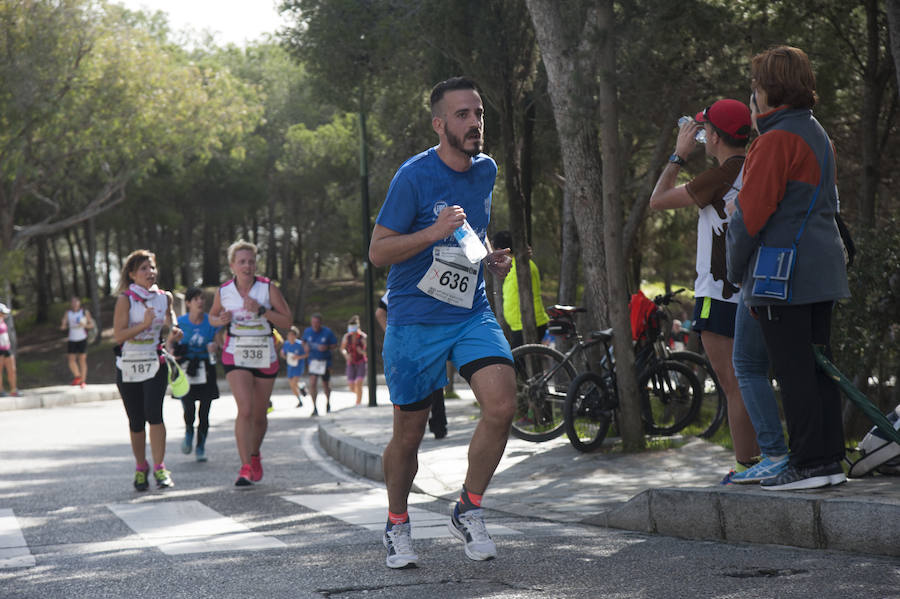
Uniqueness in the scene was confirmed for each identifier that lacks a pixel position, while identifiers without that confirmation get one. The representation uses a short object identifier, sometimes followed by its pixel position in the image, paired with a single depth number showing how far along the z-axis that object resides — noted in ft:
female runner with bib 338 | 29.99
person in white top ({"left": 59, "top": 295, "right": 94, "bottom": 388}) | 85.05
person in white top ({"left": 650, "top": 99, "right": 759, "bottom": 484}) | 20.07
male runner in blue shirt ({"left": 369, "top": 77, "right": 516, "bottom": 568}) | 16.30
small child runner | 69.87
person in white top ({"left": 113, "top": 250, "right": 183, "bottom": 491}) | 30.04
